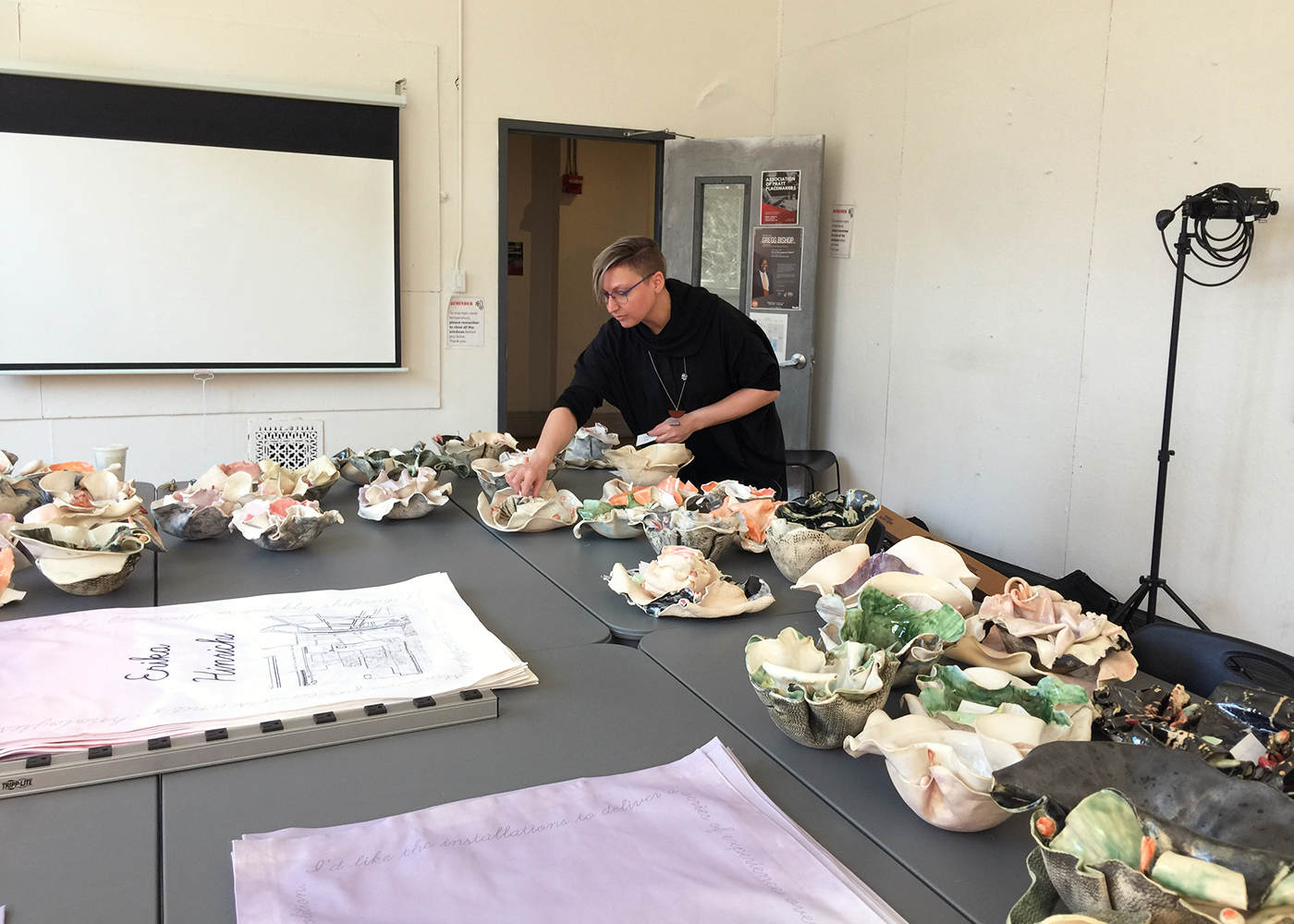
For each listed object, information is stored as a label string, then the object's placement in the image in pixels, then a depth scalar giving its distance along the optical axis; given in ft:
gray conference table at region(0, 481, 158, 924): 2.41
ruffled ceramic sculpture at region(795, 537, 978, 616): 4.27
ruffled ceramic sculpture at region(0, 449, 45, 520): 6.05
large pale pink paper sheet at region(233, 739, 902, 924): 2.44
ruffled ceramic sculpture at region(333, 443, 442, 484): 7.55
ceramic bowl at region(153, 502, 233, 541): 5.87
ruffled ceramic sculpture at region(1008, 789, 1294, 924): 1.99
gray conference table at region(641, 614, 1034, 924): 2.63
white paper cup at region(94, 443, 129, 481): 7.36
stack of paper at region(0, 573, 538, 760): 3.35
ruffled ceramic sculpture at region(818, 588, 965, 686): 3.71
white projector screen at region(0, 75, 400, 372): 13.03
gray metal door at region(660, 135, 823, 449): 15.84
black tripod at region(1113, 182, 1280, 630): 9.20
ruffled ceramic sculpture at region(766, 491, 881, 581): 5.32
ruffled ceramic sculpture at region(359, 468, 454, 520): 6.61
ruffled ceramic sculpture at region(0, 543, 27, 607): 4.64
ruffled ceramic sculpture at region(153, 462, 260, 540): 5.89
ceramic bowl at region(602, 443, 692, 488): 7.84
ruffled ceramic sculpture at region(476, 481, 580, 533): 6.41
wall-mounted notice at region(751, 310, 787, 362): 16.21
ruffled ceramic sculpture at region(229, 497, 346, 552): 5.69
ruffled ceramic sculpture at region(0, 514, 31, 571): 5.10
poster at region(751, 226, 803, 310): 15.98
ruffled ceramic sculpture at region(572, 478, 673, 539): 6.17
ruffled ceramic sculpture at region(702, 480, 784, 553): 6.02
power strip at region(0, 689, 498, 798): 2.98
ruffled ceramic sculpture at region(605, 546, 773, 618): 4.79
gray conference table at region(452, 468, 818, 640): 4.84
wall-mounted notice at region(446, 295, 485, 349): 15.69
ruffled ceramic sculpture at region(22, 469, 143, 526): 5.31
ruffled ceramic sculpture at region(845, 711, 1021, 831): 2.76
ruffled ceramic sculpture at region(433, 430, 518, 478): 8.51
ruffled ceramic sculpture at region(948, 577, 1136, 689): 3.90
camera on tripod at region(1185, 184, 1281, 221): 9.12
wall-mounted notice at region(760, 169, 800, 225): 15.84
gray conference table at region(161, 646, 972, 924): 2.62
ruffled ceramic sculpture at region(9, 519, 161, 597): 4.73
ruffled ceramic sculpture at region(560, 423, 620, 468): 8.98
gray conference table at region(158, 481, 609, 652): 4.72
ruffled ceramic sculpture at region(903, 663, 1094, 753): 3.12
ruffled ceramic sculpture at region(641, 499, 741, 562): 5.49
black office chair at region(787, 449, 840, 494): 15.97
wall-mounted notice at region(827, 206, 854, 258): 15.87
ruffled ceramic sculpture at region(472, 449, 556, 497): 7.11
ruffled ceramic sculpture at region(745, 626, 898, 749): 3.29
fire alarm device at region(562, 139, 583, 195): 25.55
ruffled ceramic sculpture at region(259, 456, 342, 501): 6.78
